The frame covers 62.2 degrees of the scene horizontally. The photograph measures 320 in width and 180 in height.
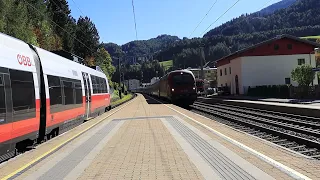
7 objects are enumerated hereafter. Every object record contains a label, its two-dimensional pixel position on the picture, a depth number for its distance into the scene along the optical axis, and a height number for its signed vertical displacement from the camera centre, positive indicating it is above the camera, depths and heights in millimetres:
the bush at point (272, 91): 33497 -1095
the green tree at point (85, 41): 58149 +11376
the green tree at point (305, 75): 30070 +700
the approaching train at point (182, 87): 27088 +27
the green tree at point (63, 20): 51007 +14600
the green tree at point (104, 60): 67653 +8206
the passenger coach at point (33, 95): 6186 -48
